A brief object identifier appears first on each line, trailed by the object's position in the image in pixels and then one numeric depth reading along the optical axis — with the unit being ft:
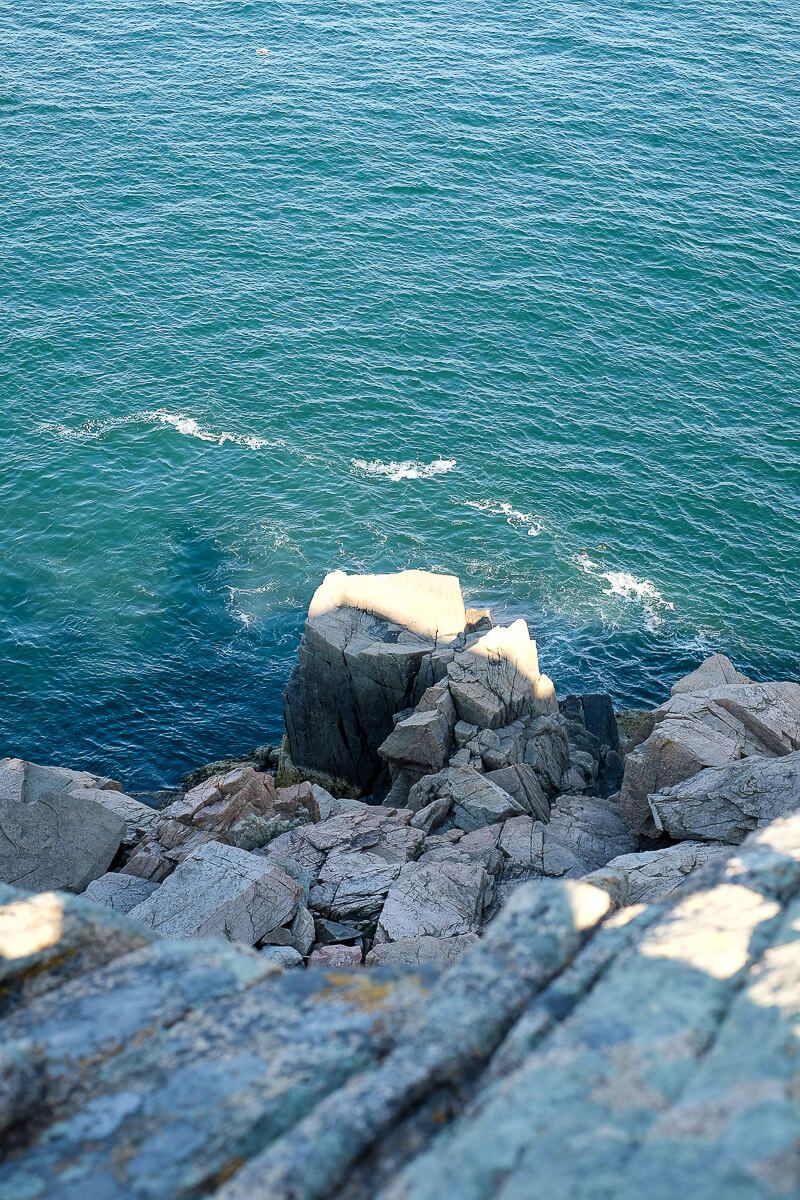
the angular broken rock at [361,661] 195.21
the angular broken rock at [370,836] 155.53
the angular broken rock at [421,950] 124.36
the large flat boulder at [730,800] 138.00
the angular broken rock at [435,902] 131.23
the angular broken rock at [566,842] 149.59
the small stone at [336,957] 124.47
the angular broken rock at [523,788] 173.68
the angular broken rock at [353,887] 138.31
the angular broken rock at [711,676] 197.82
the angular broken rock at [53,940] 50.44
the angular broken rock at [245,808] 160.66
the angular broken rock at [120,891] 141.90
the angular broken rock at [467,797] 164.35
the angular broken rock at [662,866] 124.88
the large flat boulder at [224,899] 127.24
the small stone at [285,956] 120.93
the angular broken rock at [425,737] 181.37
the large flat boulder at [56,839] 150.71
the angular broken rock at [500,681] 187.11
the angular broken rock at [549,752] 185.68
